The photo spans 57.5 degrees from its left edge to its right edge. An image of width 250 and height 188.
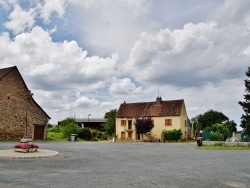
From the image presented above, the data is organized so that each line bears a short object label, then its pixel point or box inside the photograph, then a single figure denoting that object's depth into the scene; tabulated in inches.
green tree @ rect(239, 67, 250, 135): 1823.8
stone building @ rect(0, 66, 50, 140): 1113.7
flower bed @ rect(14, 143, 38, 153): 519.8
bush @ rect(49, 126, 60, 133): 1852.0
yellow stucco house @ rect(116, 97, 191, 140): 1656.4
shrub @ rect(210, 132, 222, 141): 1152.2
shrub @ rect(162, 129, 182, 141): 1498.7
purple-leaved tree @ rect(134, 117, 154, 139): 1590.6
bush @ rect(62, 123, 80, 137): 1486.3
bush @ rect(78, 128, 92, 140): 1497.8
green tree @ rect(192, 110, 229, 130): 2781.1
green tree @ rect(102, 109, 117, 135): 2289.0
